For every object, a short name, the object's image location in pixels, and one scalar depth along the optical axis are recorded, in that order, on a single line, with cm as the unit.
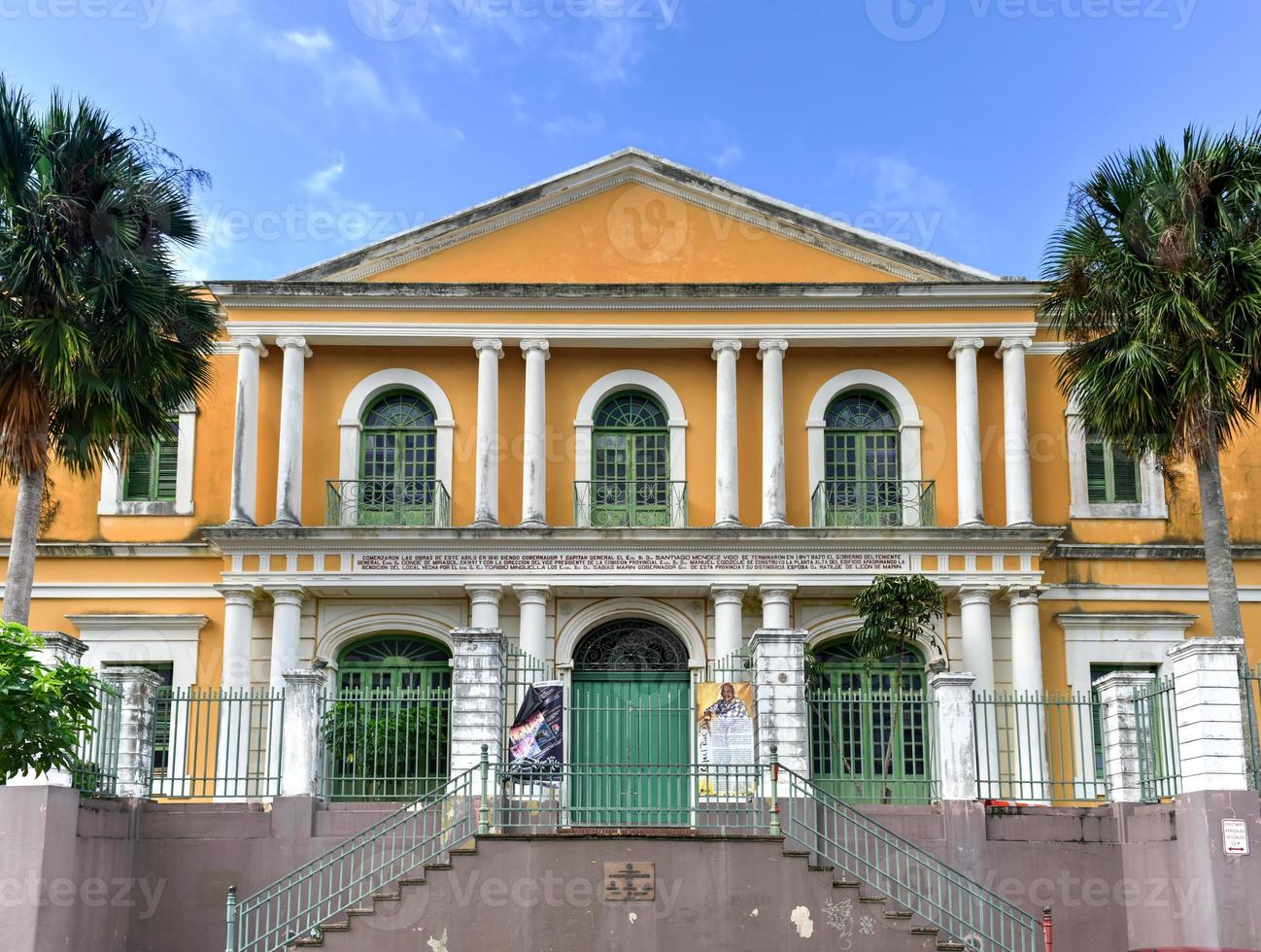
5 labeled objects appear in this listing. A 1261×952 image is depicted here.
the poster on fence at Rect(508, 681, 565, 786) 1653
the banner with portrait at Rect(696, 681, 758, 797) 1709
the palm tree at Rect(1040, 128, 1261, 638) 1927
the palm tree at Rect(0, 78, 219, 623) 1792
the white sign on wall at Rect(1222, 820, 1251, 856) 1556
